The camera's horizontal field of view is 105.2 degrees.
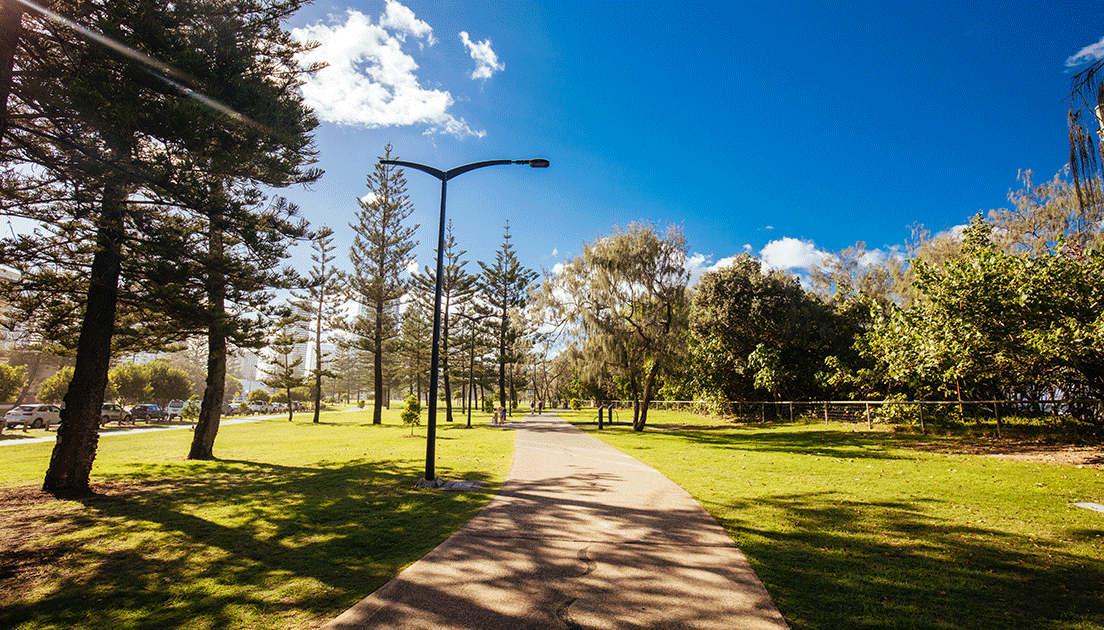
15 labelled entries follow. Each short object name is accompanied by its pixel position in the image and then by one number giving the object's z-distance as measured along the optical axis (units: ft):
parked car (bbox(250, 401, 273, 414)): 175.67
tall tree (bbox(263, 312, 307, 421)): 111.04
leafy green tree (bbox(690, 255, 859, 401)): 86.12
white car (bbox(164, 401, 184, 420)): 119.96
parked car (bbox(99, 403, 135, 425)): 97.19
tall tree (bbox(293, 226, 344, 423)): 115.75
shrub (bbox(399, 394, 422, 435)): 71.61
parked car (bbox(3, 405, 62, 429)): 78.64
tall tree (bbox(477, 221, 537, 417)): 125.70
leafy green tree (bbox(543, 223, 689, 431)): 68.49
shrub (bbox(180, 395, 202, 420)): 101.24
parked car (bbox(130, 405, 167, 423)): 108.27
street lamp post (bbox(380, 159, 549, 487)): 27.27
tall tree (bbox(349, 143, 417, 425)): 101.81
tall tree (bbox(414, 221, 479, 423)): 108.78
